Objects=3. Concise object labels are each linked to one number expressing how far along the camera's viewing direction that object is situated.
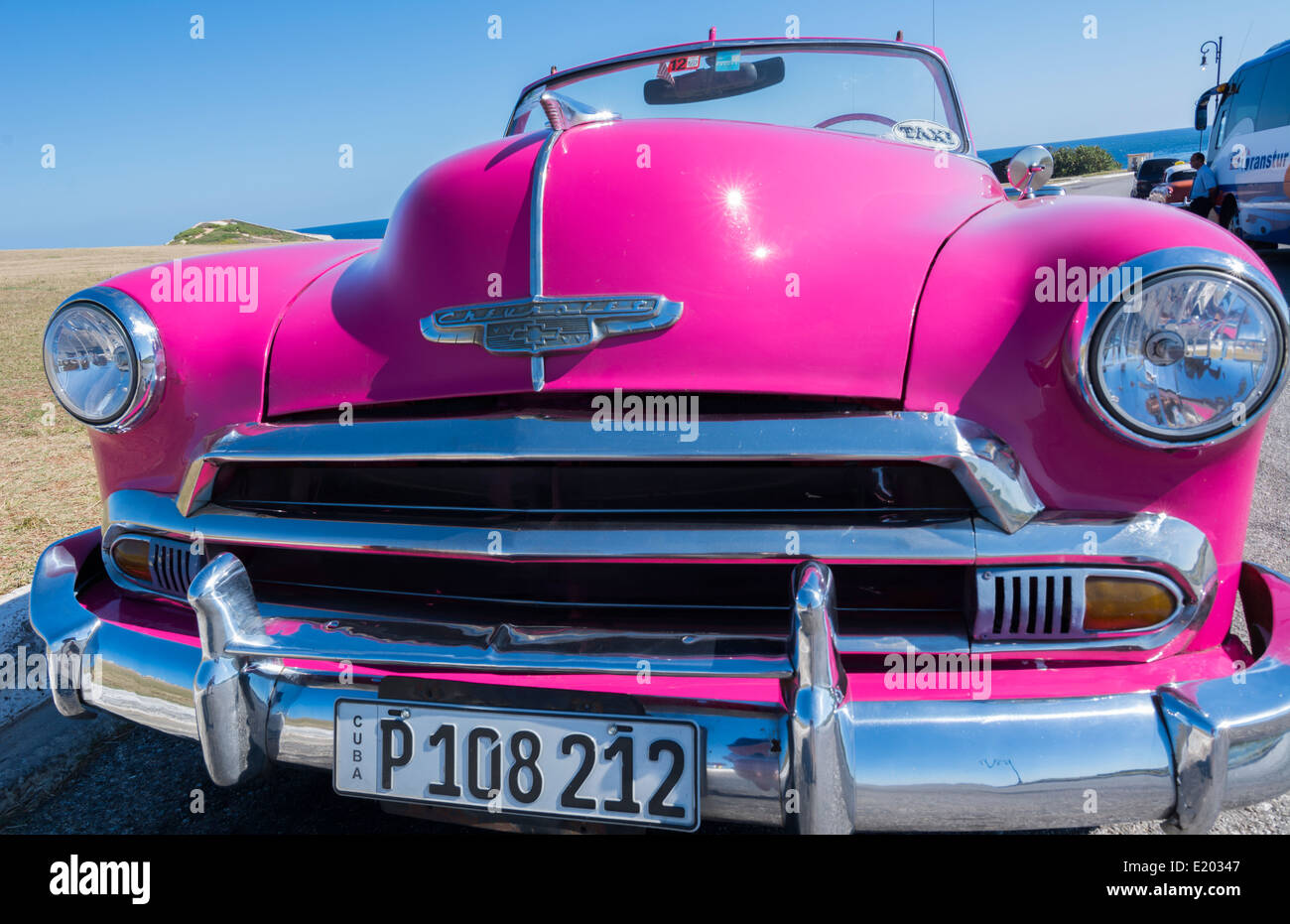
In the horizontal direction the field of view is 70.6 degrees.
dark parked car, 19.41
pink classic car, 1.23
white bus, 9.70
